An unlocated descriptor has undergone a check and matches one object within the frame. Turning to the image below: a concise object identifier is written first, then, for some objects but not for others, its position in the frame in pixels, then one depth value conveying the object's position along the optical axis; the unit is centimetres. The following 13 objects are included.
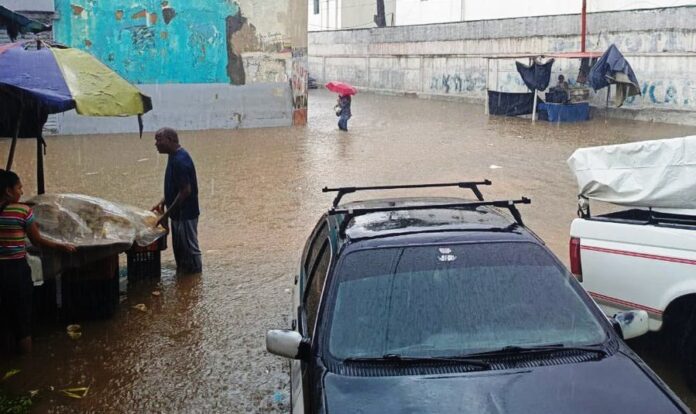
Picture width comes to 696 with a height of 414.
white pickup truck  470
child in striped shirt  521
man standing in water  698
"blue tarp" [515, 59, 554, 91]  2472
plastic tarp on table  579
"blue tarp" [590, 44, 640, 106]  2197
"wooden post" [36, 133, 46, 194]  709
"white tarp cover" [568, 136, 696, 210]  525
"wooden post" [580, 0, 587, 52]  2481
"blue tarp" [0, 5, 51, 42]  784
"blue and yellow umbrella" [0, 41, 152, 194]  551
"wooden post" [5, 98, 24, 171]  653
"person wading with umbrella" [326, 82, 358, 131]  1992
